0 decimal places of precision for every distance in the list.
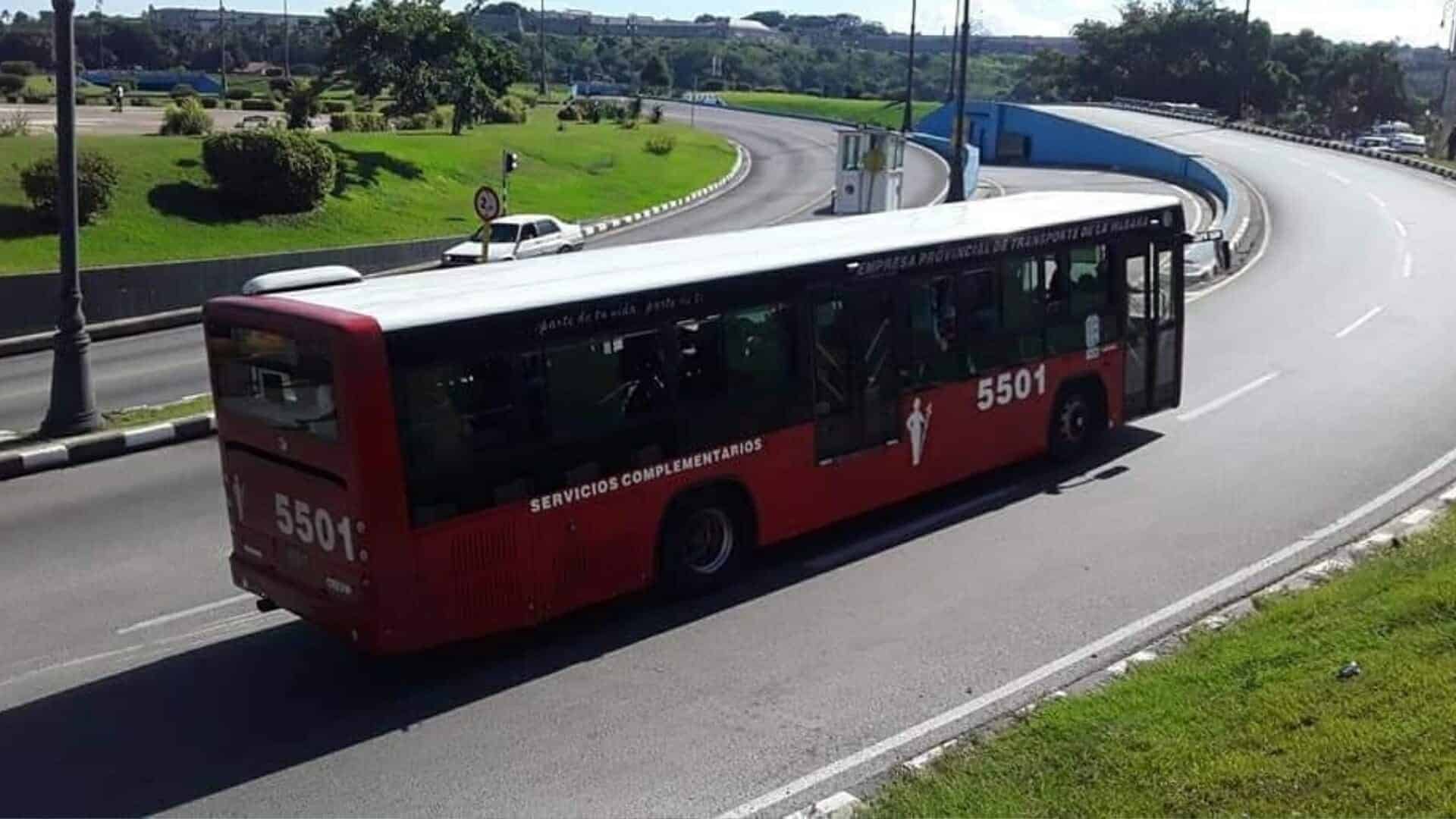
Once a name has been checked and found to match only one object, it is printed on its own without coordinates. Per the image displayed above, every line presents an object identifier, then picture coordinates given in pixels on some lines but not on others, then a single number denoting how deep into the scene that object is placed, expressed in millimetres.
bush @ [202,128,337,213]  32031
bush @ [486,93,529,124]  58500
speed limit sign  24312
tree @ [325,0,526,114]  43156
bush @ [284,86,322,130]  43875
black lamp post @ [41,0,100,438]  16594
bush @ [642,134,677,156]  57719
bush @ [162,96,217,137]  38438
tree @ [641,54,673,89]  132750
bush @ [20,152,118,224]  27812
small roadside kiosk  44781
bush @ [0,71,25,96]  62344
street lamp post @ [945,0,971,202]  37688
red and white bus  9102
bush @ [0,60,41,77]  78088
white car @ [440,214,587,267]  30156
